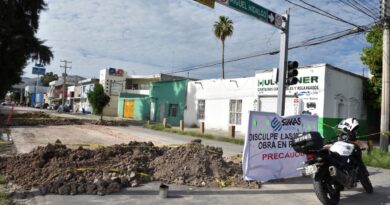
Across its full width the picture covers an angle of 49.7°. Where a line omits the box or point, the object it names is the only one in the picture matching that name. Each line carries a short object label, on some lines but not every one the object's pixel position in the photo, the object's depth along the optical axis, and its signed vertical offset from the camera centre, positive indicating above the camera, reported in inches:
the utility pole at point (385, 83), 721.6 +74.4
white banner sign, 384.2 -24.3
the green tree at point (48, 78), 5989.2 +473.0
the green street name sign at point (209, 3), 480.6 +132.2
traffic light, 542.9 +64.3
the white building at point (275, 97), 958.4 +64.6
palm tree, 1830.7 +393.8
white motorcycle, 304.3 -28.7
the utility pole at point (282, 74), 531.2 +60.2
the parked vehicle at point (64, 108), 2824.8 +23.8
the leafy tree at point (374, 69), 1047.0 +141.7
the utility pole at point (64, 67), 3328.2 +358.6
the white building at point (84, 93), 2943.9 +147.4
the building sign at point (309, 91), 952.9 +74.8
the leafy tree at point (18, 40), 1368.1 +230.4
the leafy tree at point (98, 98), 1599.4 +56.8
